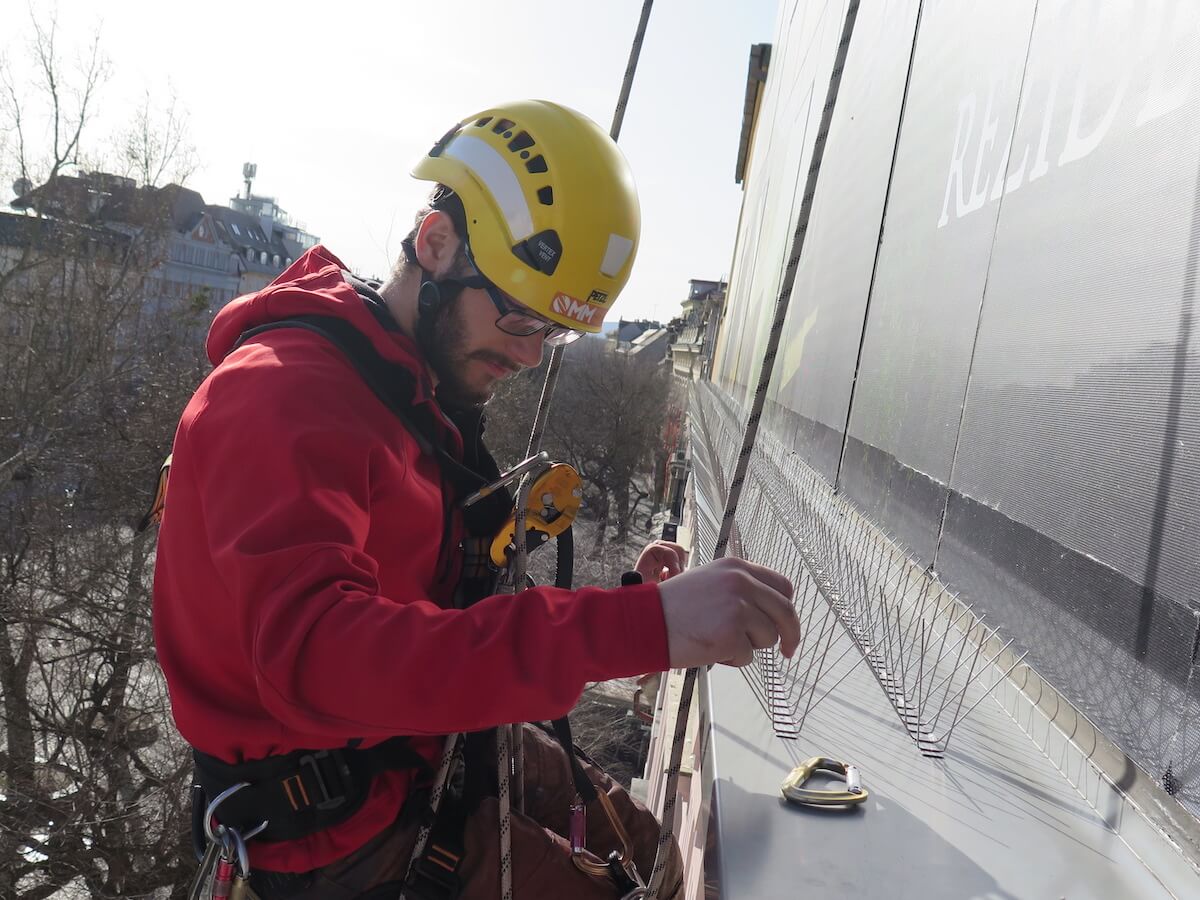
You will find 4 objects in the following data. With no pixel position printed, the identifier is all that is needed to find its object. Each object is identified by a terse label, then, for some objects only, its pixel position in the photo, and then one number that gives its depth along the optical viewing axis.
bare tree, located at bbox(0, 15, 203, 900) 14.75
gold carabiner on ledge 1.93
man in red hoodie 1.41
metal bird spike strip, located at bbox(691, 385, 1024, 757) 2.29
